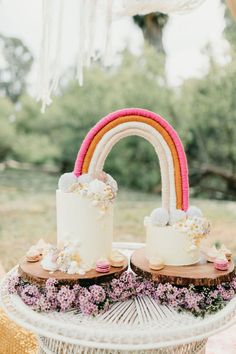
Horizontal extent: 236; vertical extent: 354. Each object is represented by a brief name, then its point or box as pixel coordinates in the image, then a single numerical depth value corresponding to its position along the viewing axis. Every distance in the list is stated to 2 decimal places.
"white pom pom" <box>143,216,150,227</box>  1.49
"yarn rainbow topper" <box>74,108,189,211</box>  1.46
